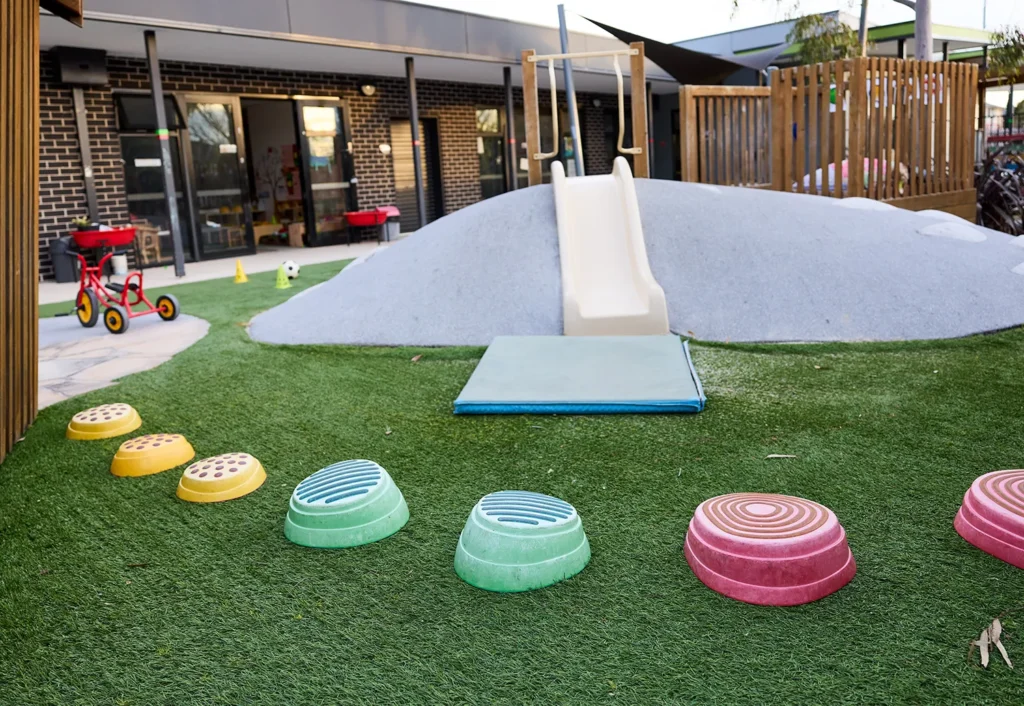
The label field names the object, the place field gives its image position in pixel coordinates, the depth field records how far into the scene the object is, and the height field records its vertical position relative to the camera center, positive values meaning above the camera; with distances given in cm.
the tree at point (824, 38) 1519 +300
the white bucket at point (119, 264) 1000 -38
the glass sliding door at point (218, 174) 1161 +81
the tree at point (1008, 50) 1250 +228
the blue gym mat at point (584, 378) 341 -80
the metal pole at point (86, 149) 994 +110
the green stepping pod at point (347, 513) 228 -85
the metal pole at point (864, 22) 1287 +277
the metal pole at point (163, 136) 885 +107
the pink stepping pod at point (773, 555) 186 -85
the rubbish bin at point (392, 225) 1348 -12
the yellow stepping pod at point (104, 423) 335 -81
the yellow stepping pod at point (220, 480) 265 -85
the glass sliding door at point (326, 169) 1305 +89
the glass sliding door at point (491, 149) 1609 +131
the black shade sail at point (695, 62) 1187 +232
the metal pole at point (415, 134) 1148 +122
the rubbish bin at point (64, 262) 956 -31
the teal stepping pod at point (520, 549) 199 -86
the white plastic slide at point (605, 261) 485 -37
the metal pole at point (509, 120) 1314 +153
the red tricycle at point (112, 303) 588 -54
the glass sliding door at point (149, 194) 1079 +52
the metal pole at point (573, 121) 755 +84
